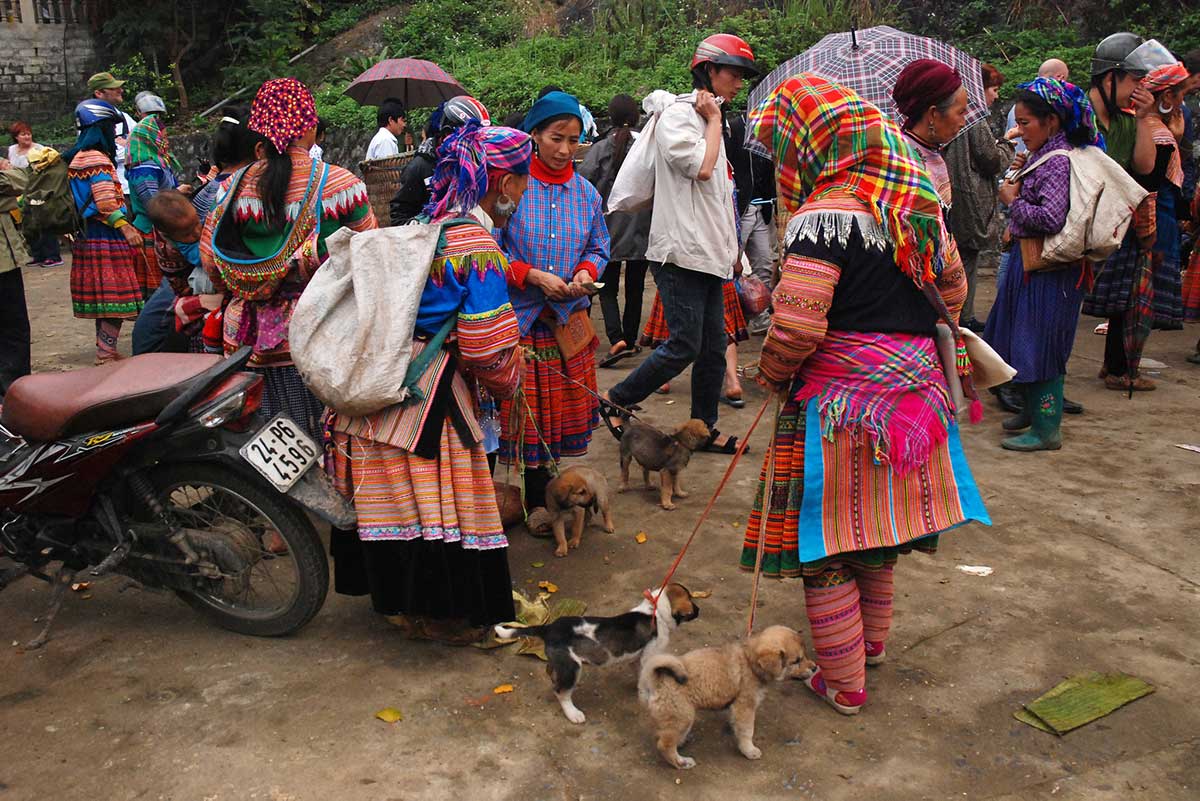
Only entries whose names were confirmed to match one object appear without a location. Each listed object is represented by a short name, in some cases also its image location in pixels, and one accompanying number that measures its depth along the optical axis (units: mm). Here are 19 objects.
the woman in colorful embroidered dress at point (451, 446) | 3375
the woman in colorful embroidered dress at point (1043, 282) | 5375
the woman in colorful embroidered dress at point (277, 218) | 3975
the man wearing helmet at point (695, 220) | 5090
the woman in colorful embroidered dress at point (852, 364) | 2967
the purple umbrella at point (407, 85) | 10289
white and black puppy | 3242
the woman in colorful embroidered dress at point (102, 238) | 7465
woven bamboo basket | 7844
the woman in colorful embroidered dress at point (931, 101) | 3342
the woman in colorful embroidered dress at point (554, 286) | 4324
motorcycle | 3529
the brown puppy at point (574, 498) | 4453
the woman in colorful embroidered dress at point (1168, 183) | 6094
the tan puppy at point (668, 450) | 5023
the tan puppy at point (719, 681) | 2945
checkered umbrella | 5762
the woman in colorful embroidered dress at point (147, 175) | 7641
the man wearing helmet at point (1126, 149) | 6141
